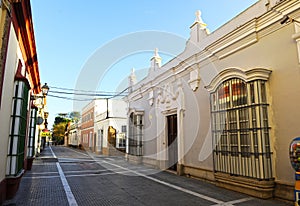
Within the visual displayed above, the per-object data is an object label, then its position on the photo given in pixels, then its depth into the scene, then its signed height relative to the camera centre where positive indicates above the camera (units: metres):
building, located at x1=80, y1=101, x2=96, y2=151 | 26.56 +0.60
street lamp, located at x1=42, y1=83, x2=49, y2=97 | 9.73 +1.89
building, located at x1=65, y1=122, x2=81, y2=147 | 36.38 -0.98
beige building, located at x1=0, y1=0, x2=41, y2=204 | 4.02 +0.95
